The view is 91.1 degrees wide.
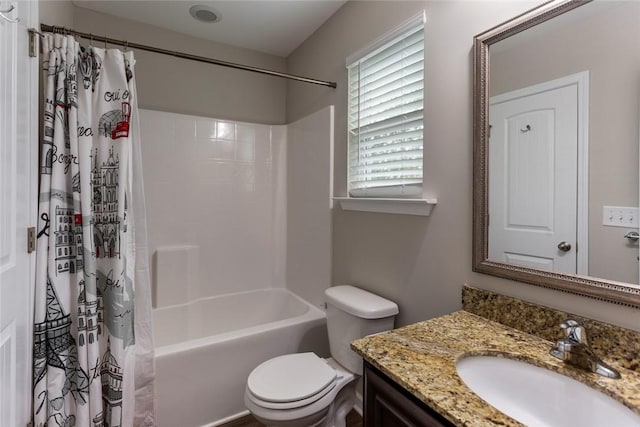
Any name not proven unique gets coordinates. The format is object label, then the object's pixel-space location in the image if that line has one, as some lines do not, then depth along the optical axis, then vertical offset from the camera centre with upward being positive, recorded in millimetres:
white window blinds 1566 +541
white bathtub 1662 -872
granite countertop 710 -429
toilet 1345 -786
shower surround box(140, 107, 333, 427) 2136 -174
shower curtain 1294 -185
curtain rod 1370 +842
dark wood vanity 774 -524
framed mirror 884 +206
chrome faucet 840 -387
